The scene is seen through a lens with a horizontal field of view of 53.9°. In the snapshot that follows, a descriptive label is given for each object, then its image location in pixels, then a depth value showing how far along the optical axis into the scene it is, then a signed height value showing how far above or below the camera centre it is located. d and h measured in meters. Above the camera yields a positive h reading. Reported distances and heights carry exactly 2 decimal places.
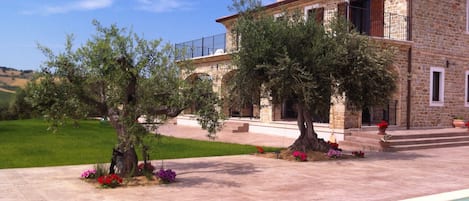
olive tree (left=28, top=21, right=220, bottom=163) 8.83 +0.47
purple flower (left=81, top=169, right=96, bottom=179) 9.55 -1.38
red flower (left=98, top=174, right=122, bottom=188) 8.70 -1.36
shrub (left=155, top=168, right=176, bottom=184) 9.32 -1.33
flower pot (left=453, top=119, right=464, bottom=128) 22.47 -0.26
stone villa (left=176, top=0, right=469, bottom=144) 20.44 +2.59
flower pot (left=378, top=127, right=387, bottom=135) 17.20 -0.57
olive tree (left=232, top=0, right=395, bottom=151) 13.12 +1.54
